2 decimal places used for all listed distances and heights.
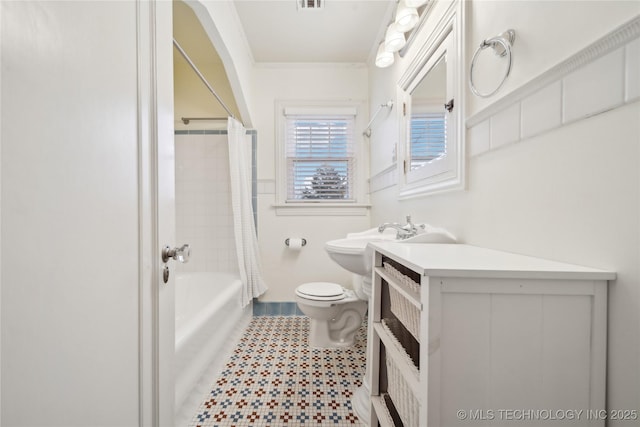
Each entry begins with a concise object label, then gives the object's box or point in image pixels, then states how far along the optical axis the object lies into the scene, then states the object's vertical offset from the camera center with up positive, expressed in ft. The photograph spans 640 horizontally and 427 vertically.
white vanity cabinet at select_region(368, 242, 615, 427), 1.83 -0.90
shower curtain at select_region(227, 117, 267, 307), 7.37 -0.22
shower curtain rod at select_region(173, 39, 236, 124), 4.48 +2.60
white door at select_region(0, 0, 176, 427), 1.30 -0.03
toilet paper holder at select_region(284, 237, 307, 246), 8.44 -0.99
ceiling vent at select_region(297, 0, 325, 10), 6.13 +4.48
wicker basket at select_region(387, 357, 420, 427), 2.52 -1.87
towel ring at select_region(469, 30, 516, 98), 2.83 +1.73
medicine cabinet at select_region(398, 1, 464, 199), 3.94 +1.56
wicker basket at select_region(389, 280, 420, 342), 2.46 -0.99
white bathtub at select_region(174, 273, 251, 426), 4.23 -2.48
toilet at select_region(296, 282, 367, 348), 6.17 -2.42
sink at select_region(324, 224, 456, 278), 3.98 -0.59
